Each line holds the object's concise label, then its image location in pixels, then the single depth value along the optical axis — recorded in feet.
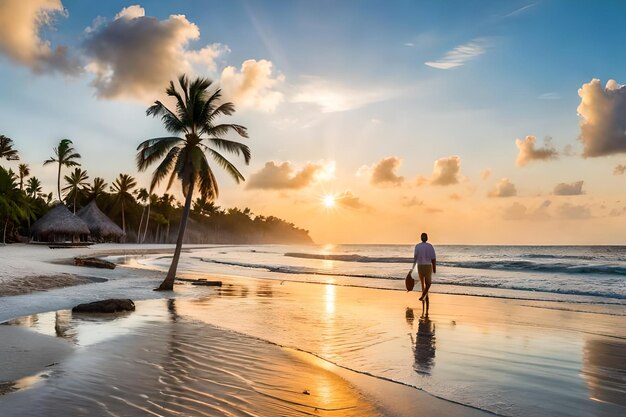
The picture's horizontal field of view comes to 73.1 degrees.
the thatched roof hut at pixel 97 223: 215.51
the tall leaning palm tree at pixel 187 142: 58.13
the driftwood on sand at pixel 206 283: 64.44
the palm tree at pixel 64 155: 215.10
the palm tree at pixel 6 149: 192.85
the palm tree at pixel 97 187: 258.57
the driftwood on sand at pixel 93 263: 82.76
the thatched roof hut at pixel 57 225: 183.01
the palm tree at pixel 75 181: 233.96
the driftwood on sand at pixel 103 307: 34.68
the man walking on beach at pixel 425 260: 44.32
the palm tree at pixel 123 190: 251.68
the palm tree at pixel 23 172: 232.73
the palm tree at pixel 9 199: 156.66
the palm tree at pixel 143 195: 303.33
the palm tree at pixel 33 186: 243.40
